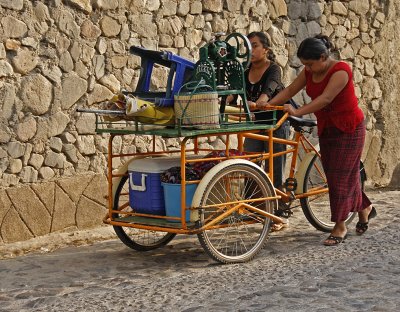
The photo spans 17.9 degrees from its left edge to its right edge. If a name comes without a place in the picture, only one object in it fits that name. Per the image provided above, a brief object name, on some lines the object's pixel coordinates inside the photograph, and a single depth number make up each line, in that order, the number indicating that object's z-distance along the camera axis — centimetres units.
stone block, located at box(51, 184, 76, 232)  1096
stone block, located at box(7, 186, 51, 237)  1056
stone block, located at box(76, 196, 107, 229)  1123
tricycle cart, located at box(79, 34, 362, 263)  890
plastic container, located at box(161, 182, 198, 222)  903
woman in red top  983
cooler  922
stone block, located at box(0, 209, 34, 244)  1045
